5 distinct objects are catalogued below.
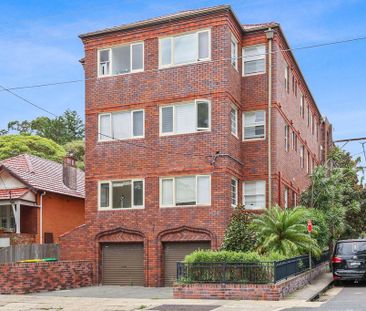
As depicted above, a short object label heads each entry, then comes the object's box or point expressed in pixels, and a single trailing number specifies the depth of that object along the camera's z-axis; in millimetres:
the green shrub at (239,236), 22203
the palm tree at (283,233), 22188
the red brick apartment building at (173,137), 24000
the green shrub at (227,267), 18219
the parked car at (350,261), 22050
